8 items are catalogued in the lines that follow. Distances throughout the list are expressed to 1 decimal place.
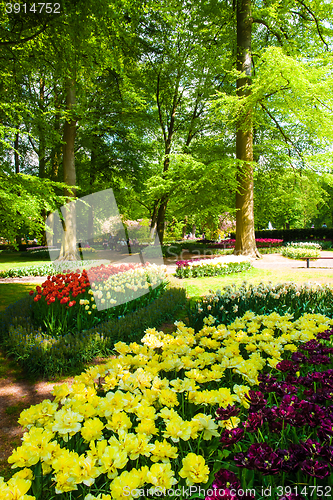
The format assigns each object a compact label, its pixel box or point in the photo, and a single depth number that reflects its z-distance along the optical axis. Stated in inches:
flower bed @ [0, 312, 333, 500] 43.8
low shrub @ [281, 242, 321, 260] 570.6
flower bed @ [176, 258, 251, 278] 398.6
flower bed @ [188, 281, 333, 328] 152.0
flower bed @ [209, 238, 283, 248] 855.6
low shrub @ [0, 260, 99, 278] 461.1
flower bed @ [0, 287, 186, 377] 135.9
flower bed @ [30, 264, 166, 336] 162.1
